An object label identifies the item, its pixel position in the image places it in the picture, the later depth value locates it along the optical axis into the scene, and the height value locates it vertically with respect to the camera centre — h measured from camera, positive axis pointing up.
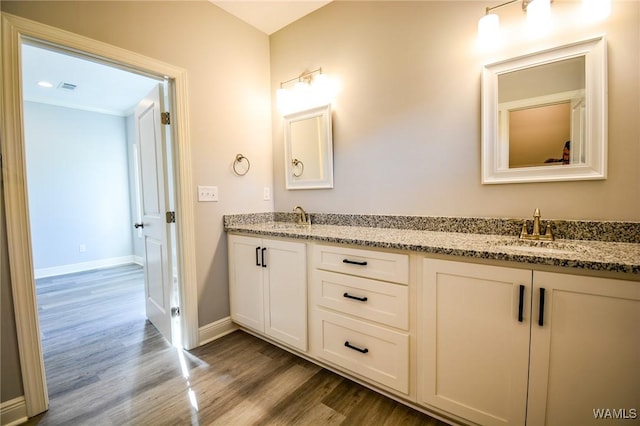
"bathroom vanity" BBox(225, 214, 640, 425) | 0.93 -0.54
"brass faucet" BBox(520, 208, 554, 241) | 1.35 -0.19
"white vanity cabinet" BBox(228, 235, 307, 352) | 1.75 -0.63
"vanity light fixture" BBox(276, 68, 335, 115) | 2.19 +0.93
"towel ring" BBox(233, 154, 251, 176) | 2.27 +0.33
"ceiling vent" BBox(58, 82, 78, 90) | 3.34 +1.50
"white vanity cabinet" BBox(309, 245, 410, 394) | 1.34 -0.63
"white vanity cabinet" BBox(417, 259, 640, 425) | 0.91 -0.58
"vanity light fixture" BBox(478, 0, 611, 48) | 1.24 +0.90
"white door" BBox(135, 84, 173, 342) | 2.02 -0.08
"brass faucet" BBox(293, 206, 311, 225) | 2.32 -0.16
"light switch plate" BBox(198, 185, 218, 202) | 2.05 +0.07
